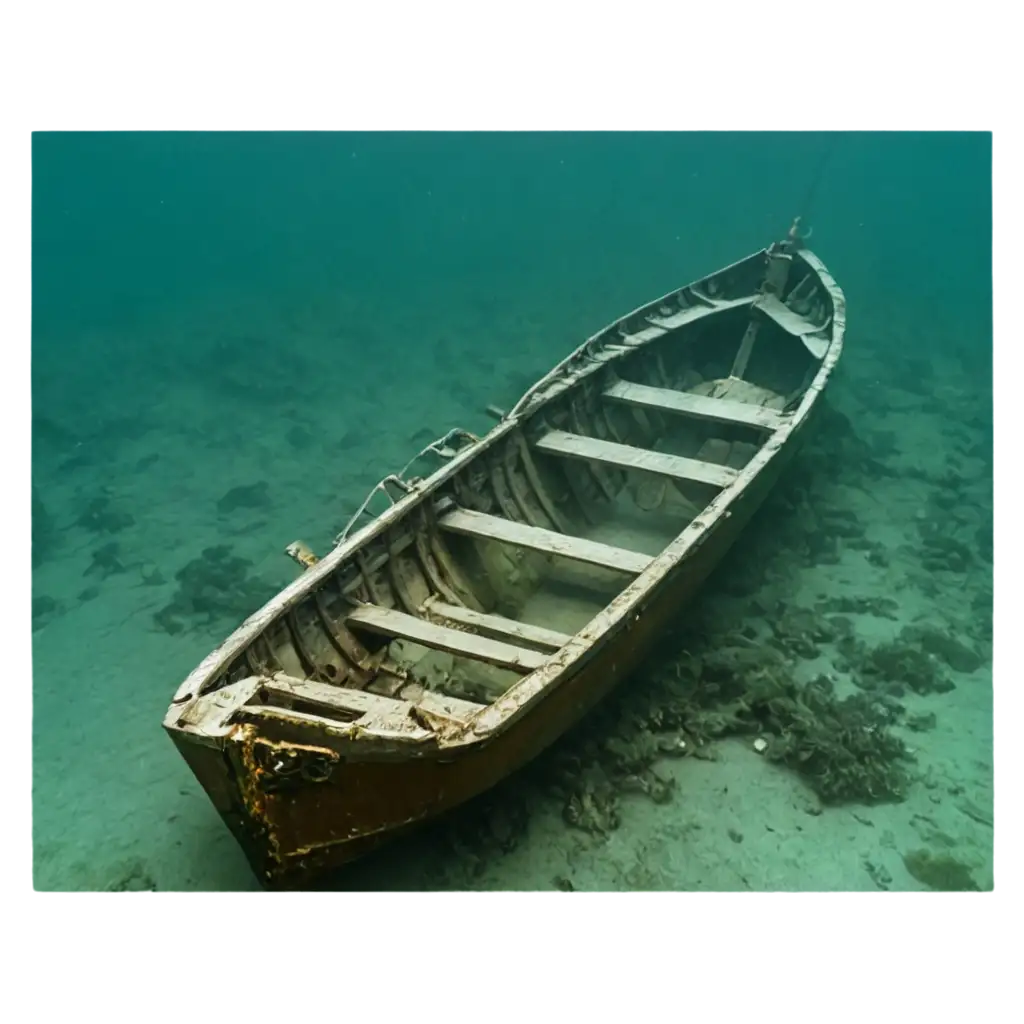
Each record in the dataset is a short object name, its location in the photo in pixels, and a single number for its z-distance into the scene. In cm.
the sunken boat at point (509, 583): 374
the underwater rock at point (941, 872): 435
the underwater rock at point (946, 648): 575
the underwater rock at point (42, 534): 691
